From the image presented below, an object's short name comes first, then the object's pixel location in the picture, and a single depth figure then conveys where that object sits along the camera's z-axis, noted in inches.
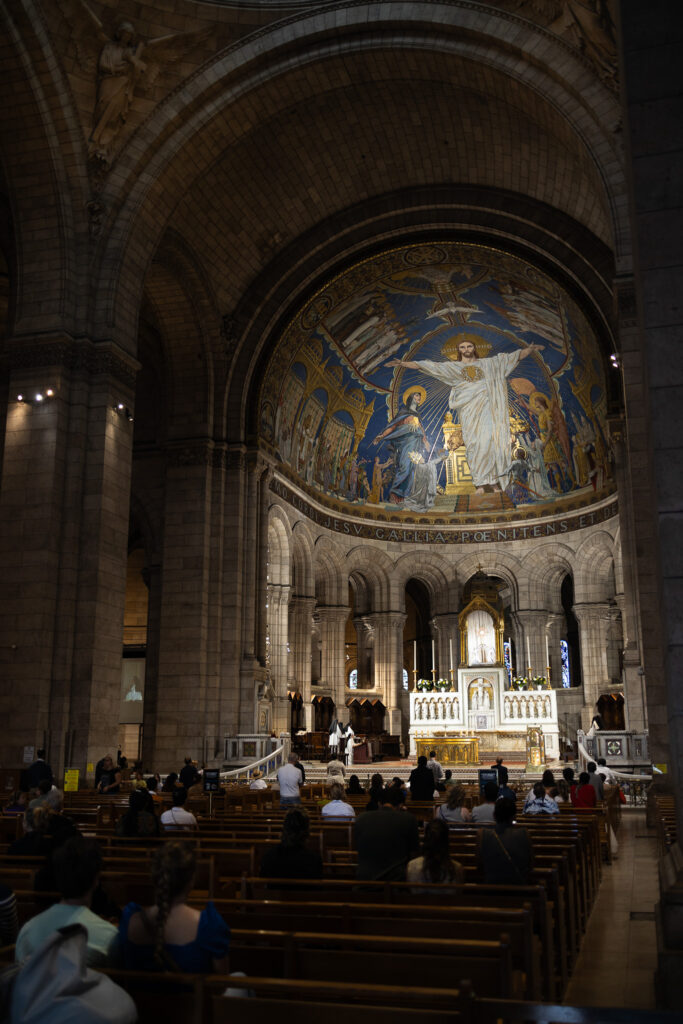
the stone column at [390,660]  1344.7
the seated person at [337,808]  379.6
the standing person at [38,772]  551.4
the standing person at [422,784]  478.3
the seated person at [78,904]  130.6
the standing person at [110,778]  565.9
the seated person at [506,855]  234.5
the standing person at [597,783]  531.7
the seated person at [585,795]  484.1
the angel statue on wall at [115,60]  740.6
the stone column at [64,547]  667.4
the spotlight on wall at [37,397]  710.5
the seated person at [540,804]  400.5
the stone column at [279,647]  1114.1
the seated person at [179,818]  353.4
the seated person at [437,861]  217.6
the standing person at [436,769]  627.0
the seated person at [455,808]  335.0
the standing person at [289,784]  495.8
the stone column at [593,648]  1288.1
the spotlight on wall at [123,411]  743.7
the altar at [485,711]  1152.8
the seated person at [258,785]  618.8
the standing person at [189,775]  635.5
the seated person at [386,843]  235.6
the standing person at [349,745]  1122.0
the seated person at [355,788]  509.8
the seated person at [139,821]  299.6
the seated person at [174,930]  134.7
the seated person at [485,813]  344.8
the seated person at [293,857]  217.8
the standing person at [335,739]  1102.4
